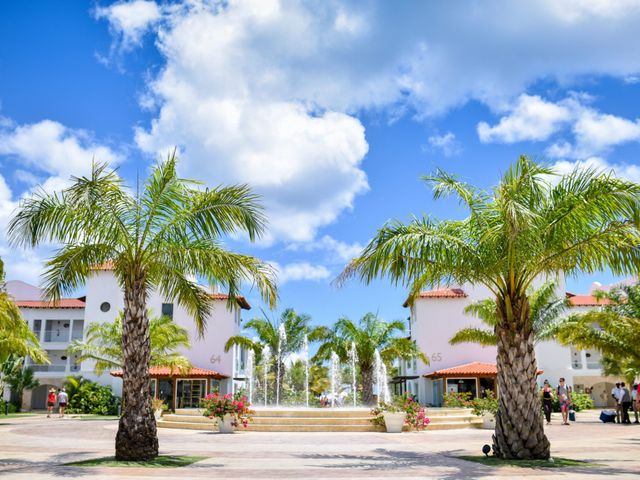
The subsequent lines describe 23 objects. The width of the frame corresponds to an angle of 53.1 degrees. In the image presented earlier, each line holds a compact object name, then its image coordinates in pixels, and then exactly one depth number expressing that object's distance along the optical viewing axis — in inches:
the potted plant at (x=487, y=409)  893.0
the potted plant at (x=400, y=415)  849.5
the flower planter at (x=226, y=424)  839.7
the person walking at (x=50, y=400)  1373.0
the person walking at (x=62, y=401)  1350.6
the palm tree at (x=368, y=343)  1360.7
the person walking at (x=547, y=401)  1022.4
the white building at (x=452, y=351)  1674.5
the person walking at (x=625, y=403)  992.2
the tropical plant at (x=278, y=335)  1518.2
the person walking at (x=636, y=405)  1013.9
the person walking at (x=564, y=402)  998.3
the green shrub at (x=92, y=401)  1565.0
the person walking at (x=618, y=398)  1002.1
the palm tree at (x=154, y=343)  1332.4
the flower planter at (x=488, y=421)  914.2
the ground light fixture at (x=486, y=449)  501.7
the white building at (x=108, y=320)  1705.2
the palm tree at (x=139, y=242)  490.3
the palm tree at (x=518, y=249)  466.3
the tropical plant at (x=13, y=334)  723.4
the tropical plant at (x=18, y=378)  1572.3
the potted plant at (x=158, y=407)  1107.9
